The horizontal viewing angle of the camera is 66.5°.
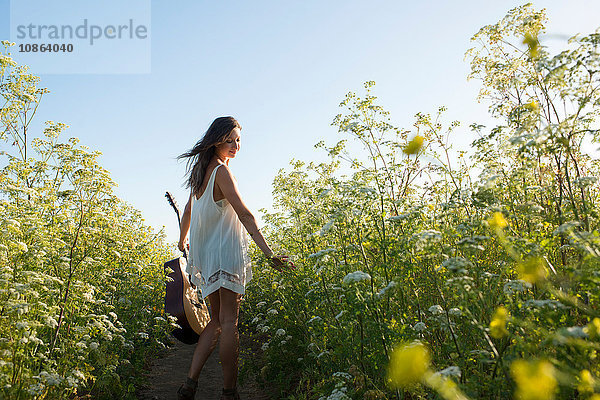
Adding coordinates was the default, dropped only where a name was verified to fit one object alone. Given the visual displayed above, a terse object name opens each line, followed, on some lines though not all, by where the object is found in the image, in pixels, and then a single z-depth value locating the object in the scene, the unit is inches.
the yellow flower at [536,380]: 36.6
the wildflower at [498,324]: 54.4
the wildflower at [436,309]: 86.4
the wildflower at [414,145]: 90.6
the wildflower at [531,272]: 57.6
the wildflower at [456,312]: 80.7
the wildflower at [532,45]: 77.1
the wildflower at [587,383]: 42.9
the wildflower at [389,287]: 84.4
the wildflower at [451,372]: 60.0
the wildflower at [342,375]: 95.6
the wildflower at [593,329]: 49.0
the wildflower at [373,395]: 94.4
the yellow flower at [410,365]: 45.6
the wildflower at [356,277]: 83.0
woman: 135.7
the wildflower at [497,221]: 65.9
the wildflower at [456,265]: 66.2
